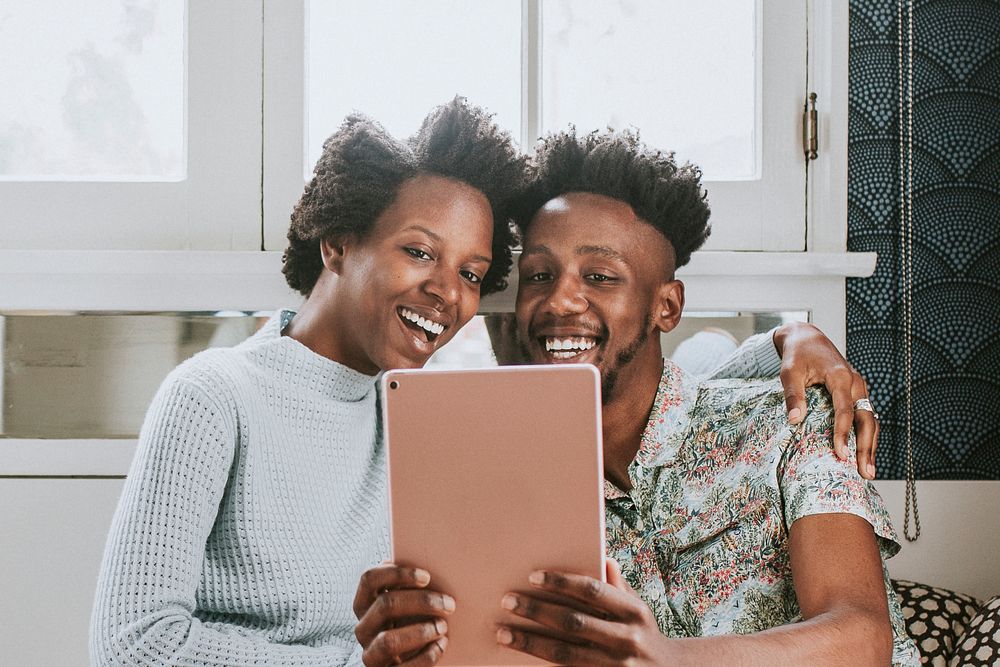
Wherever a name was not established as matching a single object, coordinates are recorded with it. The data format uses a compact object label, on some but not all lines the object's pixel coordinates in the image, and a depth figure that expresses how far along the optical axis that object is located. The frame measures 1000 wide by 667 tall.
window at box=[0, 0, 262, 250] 1.62
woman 1.03
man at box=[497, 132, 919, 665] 1.06
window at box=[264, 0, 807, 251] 1.64
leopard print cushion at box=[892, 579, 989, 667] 1.32
